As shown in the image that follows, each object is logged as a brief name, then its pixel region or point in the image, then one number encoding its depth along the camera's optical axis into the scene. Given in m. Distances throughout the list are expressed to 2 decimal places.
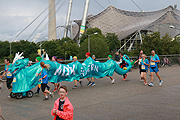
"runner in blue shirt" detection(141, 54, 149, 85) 10.51
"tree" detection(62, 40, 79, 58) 52.72
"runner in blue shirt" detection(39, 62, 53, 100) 7.57
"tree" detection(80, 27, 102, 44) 57.38
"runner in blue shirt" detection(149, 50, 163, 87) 9.90
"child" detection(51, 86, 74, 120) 3.26
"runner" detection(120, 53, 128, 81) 12.55
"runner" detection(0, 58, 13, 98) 7.97
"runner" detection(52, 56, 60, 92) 9.21
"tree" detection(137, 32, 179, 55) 29.02
